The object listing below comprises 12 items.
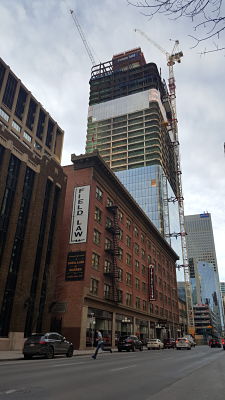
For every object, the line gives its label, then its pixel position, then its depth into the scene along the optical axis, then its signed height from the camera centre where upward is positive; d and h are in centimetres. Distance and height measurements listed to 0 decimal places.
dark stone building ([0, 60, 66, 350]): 2886 +938
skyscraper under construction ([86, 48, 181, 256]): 10769 +7678
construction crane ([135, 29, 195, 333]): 12288 +7479
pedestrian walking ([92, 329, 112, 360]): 2009 -19
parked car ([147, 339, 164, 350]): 4159 -56
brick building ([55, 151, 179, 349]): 3603 +964
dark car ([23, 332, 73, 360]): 1920 -56
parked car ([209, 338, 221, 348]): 5700 -28
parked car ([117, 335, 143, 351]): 3278 -42
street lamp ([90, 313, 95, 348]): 3574 +132
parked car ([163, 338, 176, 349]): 4812 -57
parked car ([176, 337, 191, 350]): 4259 -44
